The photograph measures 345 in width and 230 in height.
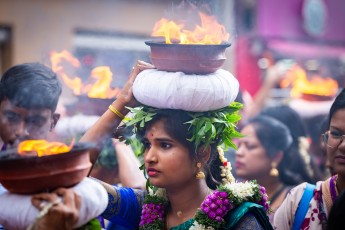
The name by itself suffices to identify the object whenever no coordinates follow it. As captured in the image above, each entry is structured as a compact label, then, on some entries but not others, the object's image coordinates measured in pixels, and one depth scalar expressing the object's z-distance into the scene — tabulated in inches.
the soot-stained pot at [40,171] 126.0
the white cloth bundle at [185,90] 153.3
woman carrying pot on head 156.7
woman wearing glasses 176.2
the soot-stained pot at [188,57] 155.3
